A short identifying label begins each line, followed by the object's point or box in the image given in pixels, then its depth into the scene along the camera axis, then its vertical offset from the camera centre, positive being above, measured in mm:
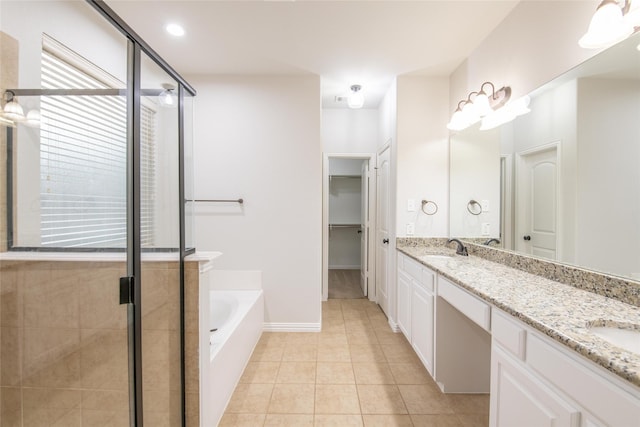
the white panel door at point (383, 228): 3080 -213
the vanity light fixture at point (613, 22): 1096 +804
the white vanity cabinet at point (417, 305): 1900 -775
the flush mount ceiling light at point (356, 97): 2858 +1242
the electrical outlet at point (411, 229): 2721 -184
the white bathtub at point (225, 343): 1441 -957
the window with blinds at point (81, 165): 1048 +191
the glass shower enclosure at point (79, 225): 986 -61
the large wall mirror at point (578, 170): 1153 +231
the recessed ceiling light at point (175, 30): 2016 +1421
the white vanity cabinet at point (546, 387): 692 -558
